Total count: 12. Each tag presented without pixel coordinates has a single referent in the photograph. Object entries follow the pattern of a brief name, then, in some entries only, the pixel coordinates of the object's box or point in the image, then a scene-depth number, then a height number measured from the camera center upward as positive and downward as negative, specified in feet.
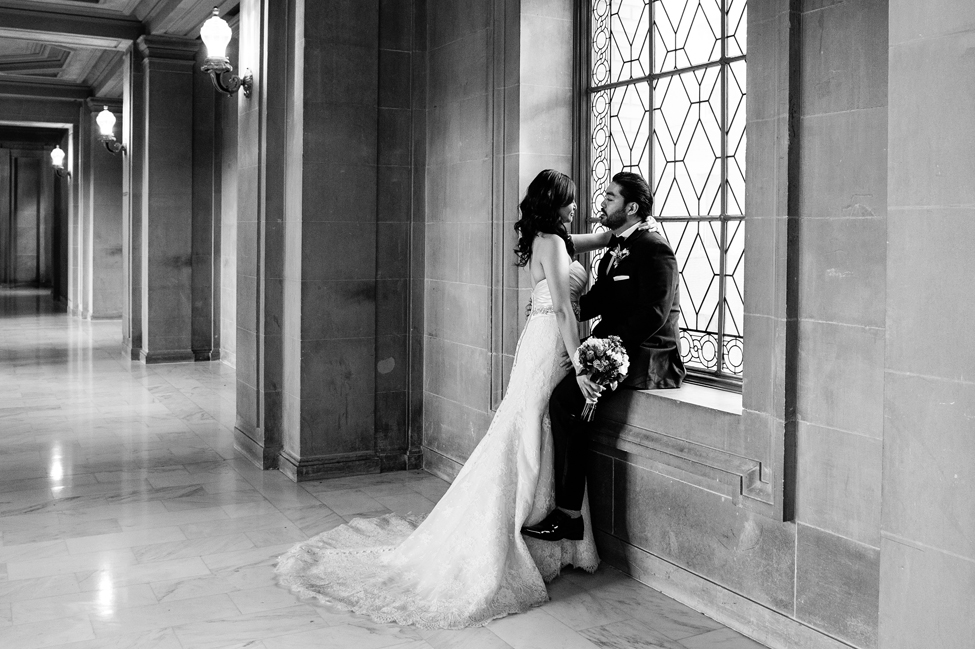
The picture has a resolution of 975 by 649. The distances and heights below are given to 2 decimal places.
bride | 16.11 -3.99
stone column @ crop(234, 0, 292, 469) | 25.32 +1.75
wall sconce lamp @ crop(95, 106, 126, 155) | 51.42 +8.08
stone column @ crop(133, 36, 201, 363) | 45.96 +4.11
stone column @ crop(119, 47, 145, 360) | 47.34 +4.32
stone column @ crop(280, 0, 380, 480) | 24.07 +1.11
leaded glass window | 17.06 +2.86
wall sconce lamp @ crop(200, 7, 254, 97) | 29.81 +7.35
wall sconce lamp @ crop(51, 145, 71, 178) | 74.66 +9.32
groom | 16.61 -0.79
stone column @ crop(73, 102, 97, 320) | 67.51 +5.35
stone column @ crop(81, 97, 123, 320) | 67.05 +4.53
